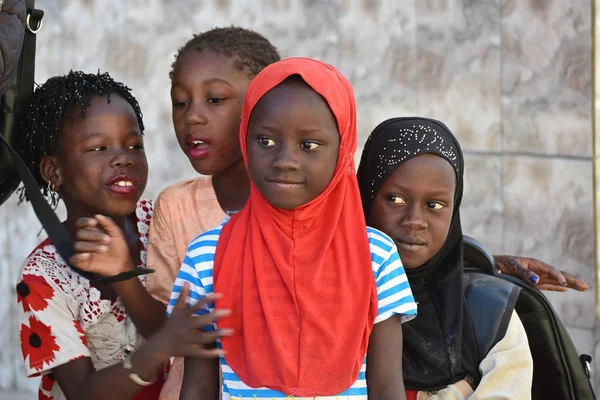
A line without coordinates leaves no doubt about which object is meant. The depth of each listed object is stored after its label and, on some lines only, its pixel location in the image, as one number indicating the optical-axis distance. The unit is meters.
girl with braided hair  2.75
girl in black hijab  2.88
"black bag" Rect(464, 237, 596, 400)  3.07
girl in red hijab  2.55
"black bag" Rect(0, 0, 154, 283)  2.69
